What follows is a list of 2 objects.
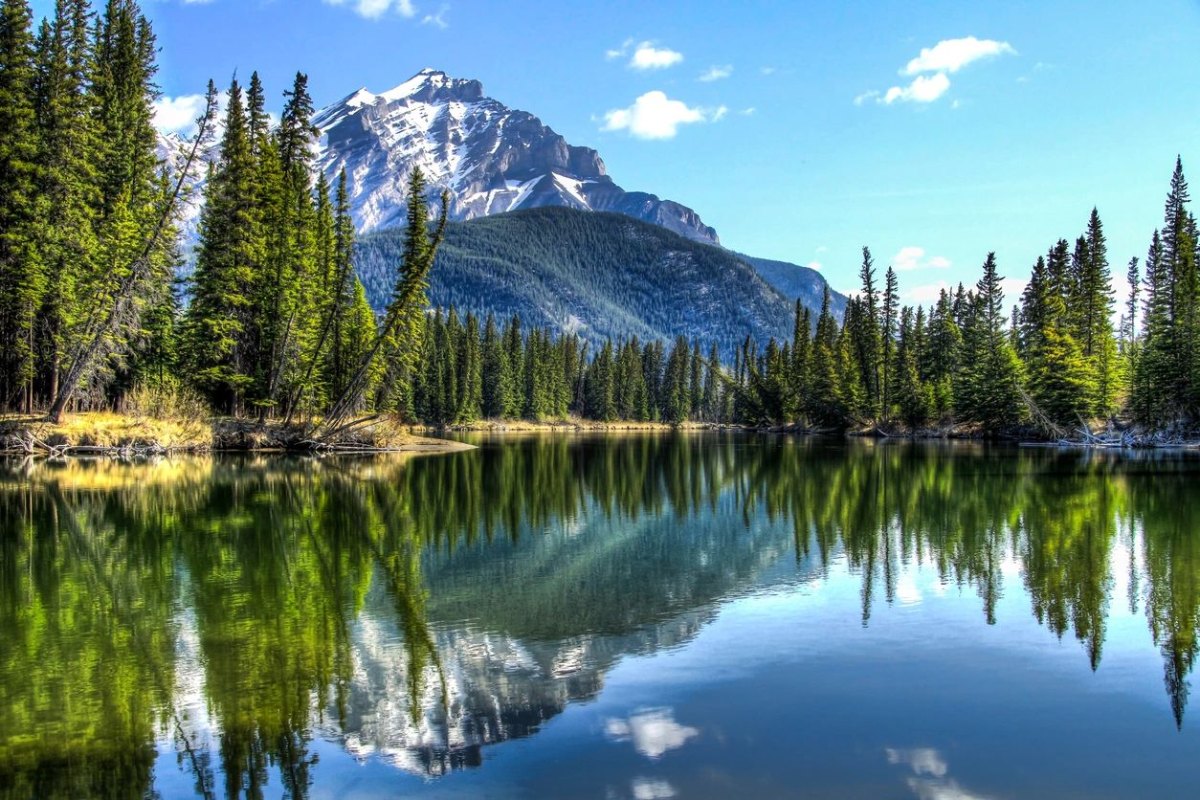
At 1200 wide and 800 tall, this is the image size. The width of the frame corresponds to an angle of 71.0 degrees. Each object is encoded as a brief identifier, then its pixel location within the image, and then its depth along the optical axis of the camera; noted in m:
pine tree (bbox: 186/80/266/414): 46.56
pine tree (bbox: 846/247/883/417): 90.38
